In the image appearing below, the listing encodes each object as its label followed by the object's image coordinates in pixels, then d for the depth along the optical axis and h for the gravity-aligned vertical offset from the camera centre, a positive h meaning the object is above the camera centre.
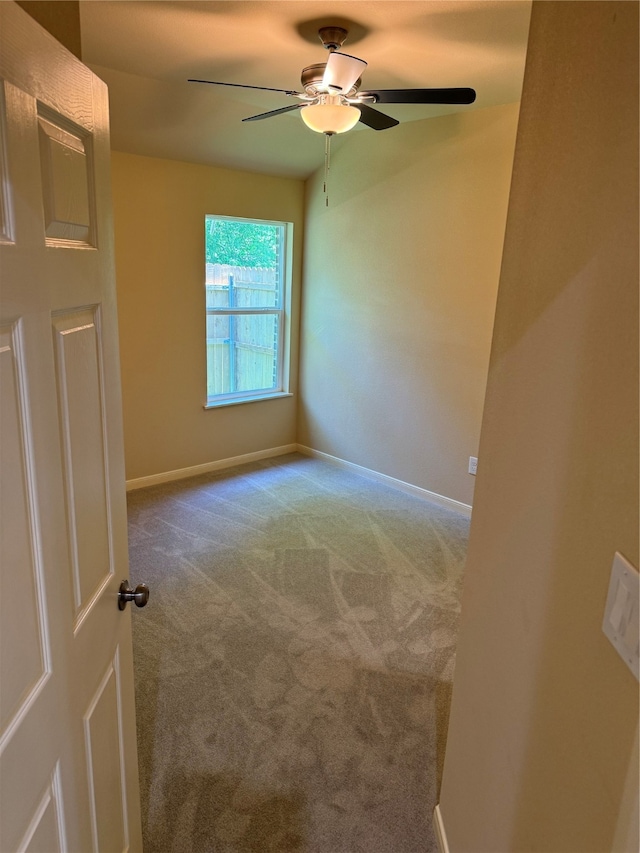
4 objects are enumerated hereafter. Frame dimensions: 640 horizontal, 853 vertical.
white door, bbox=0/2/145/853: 0.78 -0.30
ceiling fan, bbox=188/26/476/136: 2.32 +0.83
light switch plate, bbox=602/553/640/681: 0.71 -0.41
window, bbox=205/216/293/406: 4.60 -0.22
